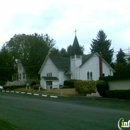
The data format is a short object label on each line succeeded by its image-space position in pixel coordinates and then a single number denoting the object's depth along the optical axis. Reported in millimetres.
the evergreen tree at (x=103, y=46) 78750
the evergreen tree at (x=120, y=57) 75288
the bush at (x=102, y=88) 30859
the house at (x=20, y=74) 69162
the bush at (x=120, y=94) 27394
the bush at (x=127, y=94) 26688
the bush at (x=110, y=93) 28844
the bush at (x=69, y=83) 50062
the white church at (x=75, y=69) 52531
